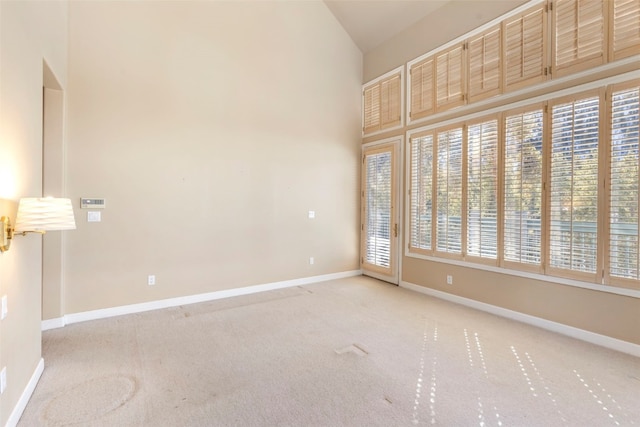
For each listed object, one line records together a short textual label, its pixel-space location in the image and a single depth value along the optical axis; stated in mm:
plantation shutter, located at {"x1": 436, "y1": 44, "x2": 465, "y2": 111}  4277
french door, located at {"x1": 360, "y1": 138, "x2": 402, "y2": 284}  5238
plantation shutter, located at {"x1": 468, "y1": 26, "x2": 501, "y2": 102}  3893
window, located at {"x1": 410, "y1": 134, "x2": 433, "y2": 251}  4688
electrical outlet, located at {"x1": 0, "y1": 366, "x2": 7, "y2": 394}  1758
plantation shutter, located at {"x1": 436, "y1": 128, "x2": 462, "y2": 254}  4297
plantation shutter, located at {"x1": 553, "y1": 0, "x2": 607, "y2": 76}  3064
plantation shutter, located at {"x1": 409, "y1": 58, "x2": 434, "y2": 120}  4660
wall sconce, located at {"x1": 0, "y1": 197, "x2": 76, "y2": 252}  1856
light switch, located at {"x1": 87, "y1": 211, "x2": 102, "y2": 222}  3650
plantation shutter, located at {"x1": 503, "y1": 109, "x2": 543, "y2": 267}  3500
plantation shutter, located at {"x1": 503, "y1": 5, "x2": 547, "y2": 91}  3480
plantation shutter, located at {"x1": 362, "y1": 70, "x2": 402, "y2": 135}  5191
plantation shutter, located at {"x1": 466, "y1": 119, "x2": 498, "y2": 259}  3900
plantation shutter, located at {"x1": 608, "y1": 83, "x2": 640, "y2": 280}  2842
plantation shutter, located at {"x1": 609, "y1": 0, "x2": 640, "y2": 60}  2848
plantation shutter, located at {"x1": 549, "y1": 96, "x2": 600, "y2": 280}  3088
